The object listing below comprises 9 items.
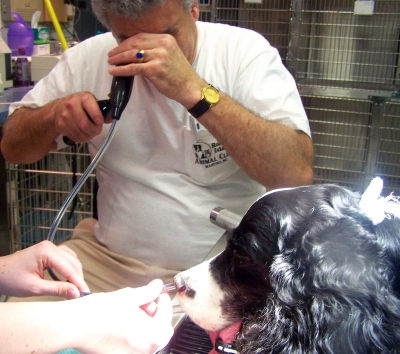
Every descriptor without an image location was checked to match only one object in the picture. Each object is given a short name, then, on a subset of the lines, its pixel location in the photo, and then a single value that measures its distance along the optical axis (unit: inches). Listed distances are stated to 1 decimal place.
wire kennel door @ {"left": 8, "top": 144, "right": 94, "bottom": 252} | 80.2
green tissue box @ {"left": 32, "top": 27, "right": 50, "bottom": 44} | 100.9
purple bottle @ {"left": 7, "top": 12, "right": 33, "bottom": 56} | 95.2
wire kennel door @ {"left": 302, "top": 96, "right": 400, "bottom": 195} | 93.2
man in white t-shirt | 43.2
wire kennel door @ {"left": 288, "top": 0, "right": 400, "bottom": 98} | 91.7
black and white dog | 19.6
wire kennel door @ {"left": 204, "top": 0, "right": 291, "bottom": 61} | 95.8
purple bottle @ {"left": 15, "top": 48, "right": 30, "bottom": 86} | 85.1
